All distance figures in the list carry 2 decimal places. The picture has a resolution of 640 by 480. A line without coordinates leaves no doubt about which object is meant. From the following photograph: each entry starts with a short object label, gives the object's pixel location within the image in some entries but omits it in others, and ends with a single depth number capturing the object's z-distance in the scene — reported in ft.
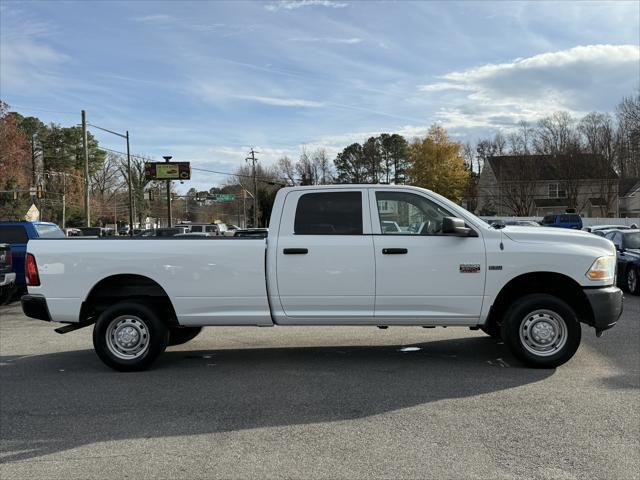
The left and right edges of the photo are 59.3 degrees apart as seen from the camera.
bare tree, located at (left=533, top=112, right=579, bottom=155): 180.86
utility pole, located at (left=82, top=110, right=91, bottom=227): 131.94
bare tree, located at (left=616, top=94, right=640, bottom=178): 120.88
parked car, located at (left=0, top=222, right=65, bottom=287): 42.70
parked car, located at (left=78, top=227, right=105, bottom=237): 113.13
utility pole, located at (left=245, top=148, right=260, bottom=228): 233.78
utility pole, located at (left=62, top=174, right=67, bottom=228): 243.81
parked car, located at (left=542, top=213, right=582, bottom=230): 127.13
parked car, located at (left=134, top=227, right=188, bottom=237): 79.25
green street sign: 252.79
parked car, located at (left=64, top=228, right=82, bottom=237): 123.89
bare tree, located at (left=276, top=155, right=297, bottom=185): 332.39
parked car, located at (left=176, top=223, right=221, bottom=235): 128.67
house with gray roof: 179.52
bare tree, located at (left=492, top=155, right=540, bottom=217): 190.08
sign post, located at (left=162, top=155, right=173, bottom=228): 174.29
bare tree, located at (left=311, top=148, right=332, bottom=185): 329.11
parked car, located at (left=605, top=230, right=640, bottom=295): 42.93
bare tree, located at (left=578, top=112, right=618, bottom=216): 176.35
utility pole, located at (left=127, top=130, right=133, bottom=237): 146.06
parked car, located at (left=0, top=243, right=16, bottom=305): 37.43
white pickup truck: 20.17
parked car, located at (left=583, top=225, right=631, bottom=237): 62.71
